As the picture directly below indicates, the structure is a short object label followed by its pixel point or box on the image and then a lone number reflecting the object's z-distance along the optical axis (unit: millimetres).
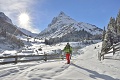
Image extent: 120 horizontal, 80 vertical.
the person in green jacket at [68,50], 8184
